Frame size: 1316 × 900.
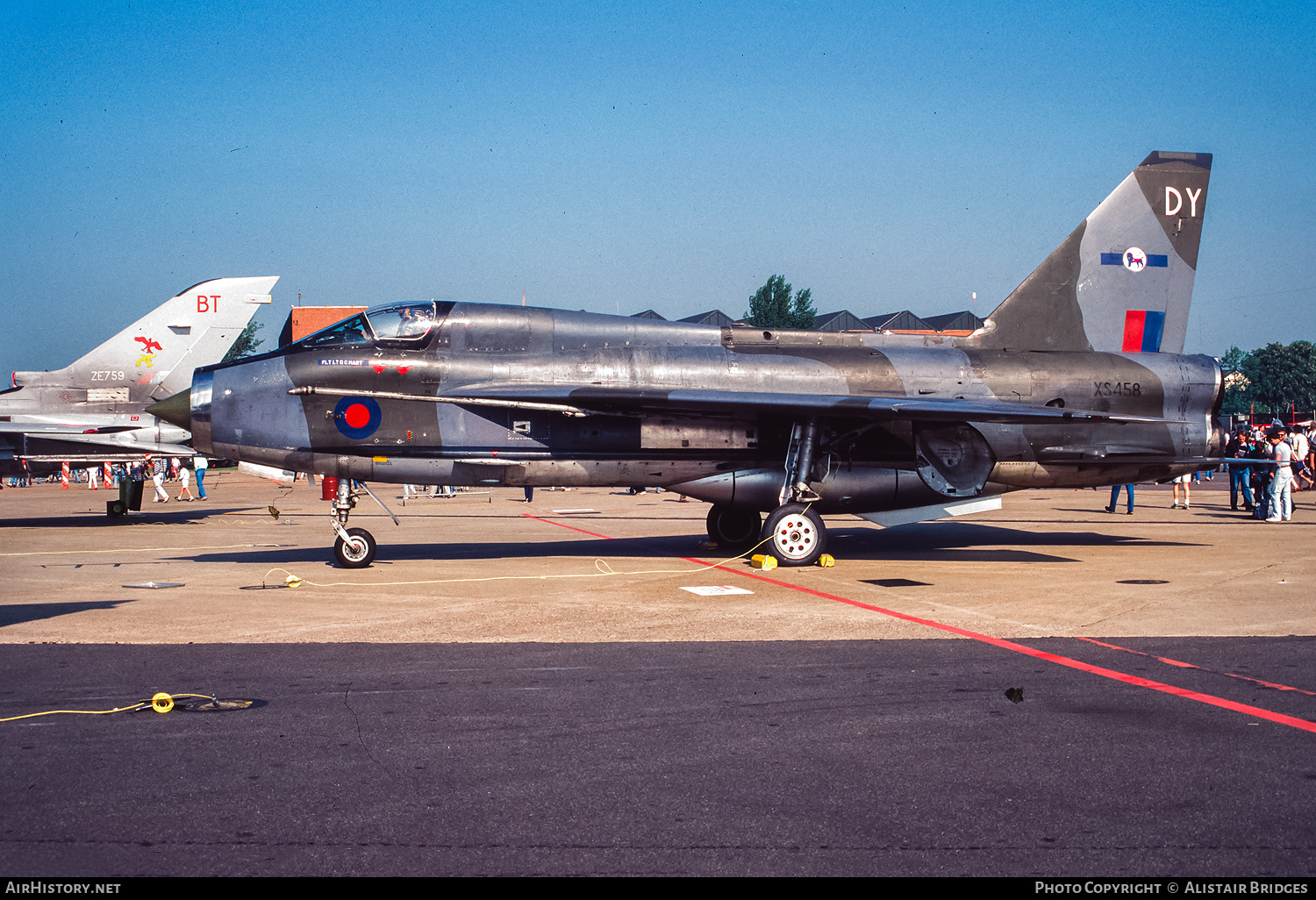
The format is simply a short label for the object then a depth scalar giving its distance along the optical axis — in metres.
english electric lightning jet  12.96
